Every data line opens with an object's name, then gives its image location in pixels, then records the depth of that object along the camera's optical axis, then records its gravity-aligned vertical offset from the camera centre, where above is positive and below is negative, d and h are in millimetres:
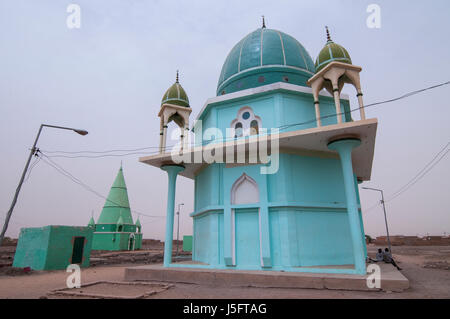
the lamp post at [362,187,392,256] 25683 +3252
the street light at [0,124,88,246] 9273 +1842
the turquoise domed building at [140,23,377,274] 10203 +2842
